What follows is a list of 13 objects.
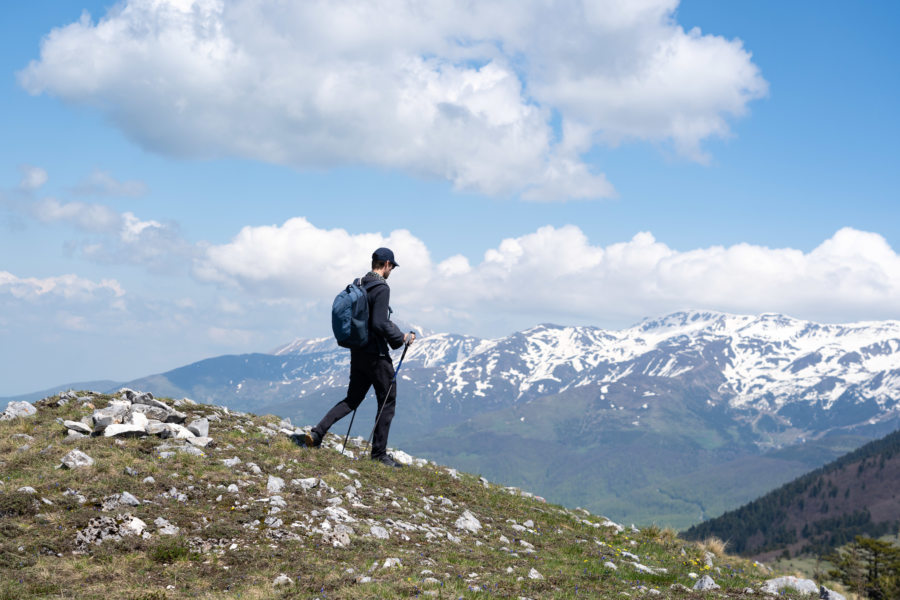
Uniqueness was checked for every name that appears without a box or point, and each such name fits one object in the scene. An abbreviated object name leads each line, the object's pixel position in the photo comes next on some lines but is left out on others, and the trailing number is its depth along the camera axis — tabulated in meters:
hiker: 14.89
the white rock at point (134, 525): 9.55
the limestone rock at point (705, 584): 10.57
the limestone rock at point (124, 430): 13.73
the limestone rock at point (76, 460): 11.52
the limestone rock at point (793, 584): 11.57
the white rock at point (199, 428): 15.45
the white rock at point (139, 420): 14.67
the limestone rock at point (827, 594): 10.92
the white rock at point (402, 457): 18.63
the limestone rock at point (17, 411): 15.68
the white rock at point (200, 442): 14.38
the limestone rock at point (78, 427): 14.05
